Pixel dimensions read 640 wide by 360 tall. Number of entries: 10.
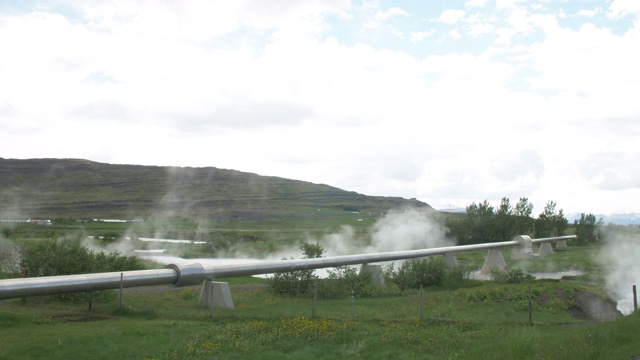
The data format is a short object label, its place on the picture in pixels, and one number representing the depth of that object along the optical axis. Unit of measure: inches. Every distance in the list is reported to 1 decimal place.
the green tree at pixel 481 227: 2571.4
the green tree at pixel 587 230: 2876.5
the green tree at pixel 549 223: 3046.3
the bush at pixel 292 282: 1066.7
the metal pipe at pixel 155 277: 633.6
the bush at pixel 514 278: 1190.9
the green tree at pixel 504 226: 2630.4
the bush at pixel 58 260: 897.5
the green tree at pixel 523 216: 2847.0
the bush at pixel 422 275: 1200.2
